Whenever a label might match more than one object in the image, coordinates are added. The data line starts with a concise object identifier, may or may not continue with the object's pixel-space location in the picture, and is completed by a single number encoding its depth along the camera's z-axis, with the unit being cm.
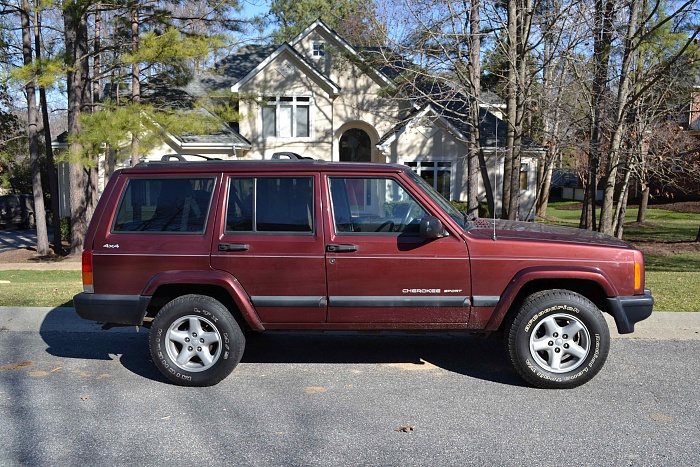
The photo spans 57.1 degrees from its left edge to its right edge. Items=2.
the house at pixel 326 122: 2428
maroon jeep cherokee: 534
